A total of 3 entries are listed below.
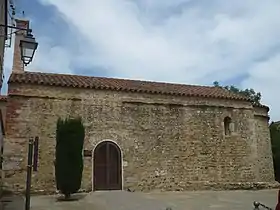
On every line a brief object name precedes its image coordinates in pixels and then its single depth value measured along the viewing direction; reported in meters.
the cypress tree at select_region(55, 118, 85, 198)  13.27
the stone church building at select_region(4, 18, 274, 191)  15.23
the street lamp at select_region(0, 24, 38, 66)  7.38
